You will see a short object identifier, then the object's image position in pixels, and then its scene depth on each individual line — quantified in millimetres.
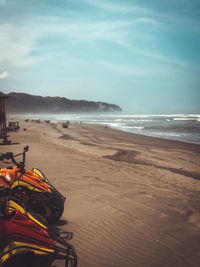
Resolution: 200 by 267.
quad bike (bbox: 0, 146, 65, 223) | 3096
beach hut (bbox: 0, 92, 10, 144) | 12719
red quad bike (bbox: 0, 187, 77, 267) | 2193
